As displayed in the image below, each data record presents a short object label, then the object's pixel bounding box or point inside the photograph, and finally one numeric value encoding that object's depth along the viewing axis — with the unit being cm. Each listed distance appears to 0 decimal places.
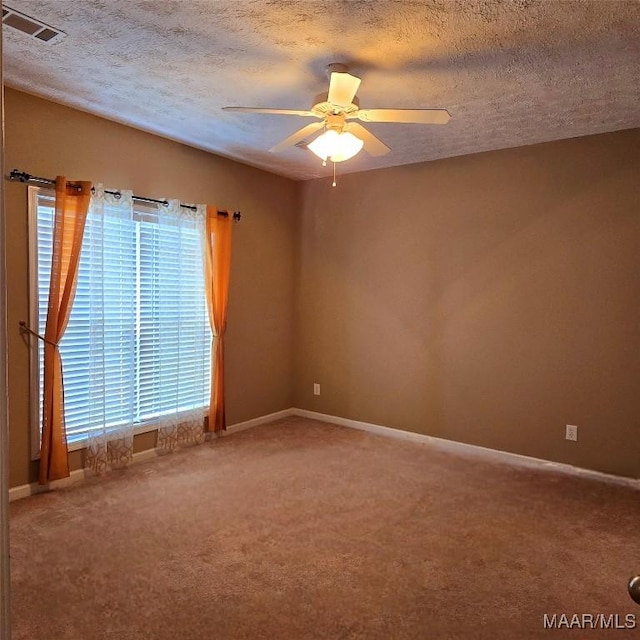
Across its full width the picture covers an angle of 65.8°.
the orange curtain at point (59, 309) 330
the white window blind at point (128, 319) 337
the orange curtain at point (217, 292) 441
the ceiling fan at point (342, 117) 250
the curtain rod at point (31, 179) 312
